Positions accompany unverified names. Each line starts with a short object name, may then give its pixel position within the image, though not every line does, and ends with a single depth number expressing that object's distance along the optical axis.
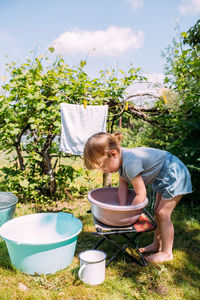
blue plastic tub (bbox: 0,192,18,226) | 2.34
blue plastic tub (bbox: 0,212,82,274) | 1.77
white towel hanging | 2.94
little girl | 1.86
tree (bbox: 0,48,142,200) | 3.02
